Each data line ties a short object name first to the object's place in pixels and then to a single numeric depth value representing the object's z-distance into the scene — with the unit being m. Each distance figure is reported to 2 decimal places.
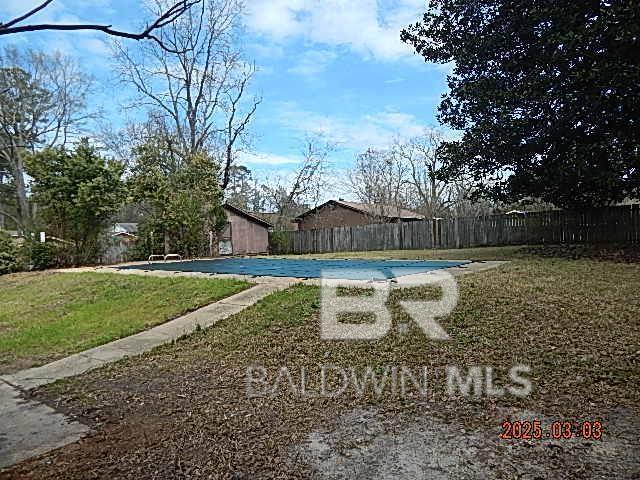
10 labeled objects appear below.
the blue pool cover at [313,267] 8.08
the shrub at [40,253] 12.41
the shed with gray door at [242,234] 17.80
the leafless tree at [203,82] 17.22
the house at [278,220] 22.95
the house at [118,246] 13.84
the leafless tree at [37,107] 17.52
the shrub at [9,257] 12.23
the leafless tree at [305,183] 21.81
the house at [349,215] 21.78
